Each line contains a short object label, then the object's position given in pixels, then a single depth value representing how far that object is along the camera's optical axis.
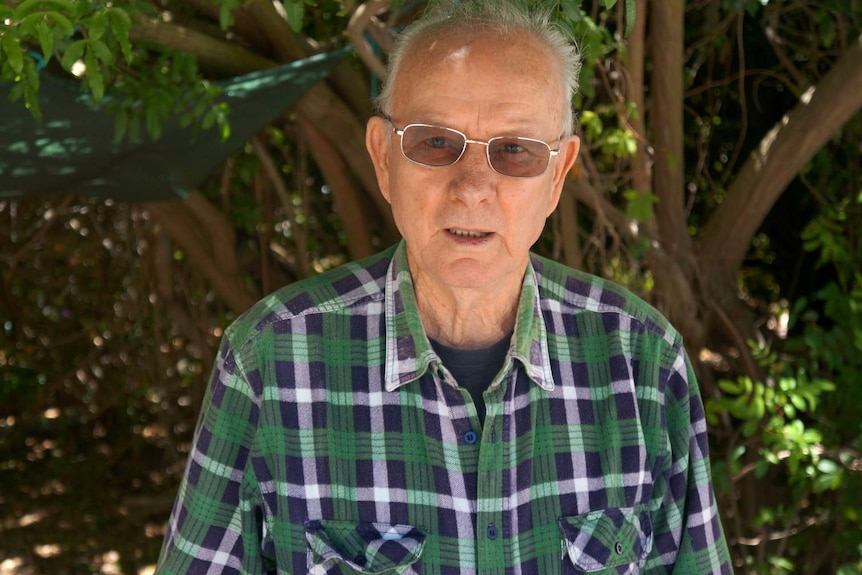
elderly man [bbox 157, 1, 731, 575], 1.59
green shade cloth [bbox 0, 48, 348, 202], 2.79
